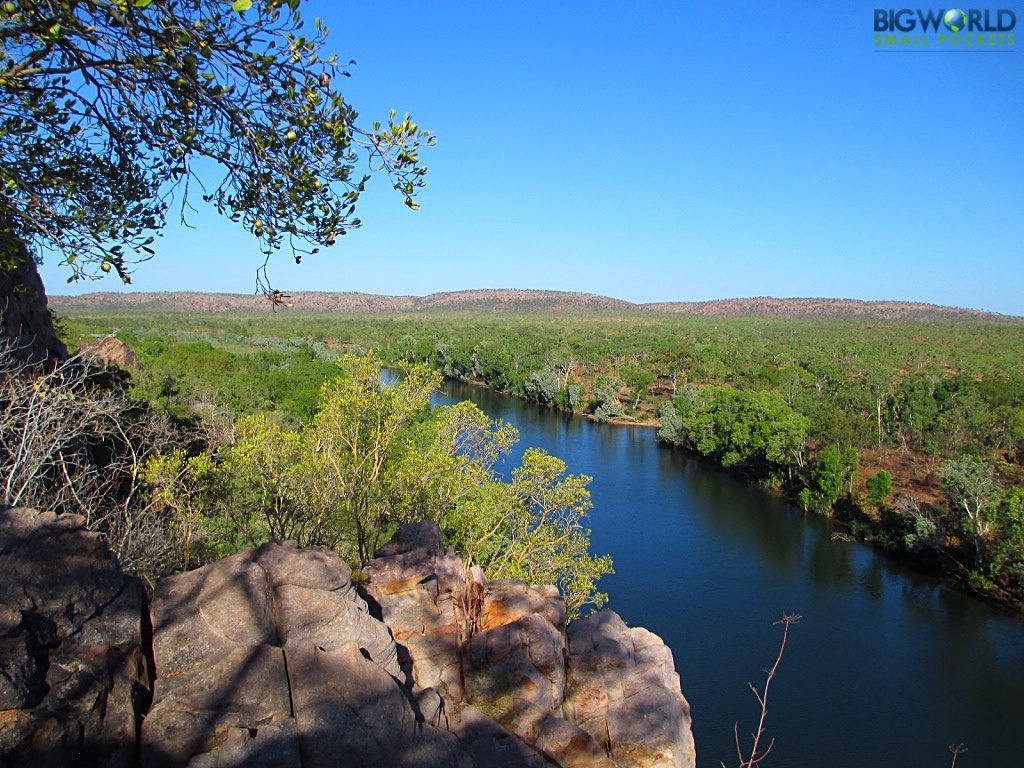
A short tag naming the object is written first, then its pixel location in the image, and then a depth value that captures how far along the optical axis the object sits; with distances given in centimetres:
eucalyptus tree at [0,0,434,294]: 437
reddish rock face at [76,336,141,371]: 2815
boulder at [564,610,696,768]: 833
